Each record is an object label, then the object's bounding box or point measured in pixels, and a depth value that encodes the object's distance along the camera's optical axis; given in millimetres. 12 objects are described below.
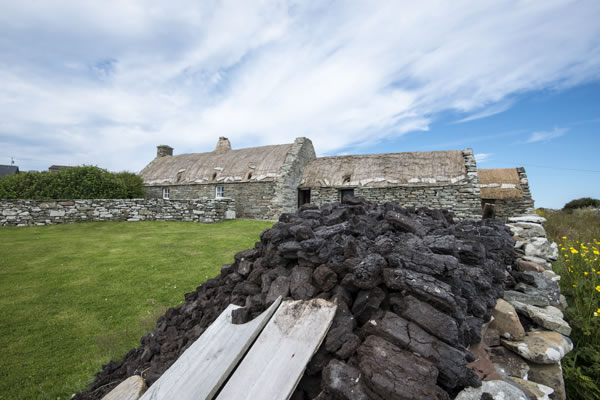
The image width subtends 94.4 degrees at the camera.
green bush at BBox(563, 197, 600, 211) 24811
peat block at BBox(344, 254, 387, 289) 2777
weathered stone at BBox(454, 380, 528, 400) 2176
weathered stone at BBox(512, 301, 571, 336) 3499
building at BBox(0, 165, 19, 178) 38231
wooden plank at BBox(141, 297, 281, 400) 2548
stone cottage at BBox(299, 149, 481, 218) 18516
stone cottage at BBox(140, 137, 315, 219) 22406
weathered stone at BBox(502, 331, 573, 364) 2955
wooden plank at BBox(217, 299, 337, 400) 2293
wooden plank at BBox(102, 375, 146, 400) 2988
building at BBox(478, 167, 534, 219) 18141
